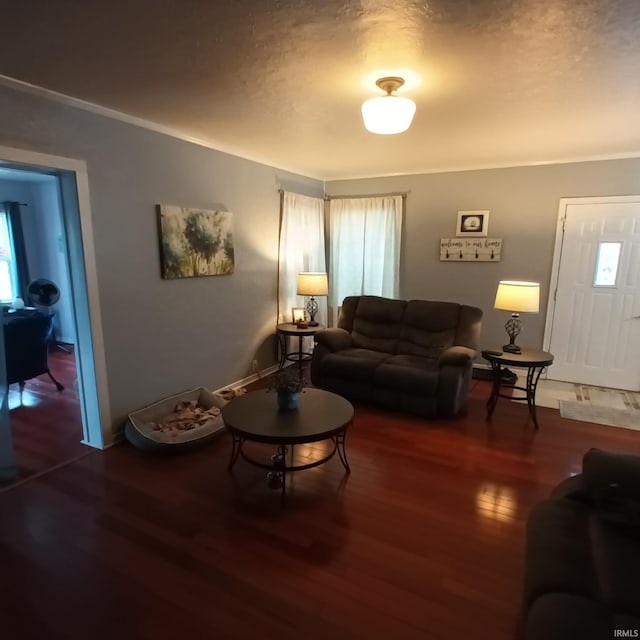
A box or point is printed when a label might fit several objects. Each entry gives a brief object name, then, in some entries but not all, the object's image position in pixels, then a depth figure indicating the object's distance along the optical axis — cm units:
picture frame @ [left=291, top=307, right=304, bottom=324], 495
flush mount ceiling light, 223
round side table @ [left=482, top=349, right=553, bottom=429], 337
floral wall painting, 334
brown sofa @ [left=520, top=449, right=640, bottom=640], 112
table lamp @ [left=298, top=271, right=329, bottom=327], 464
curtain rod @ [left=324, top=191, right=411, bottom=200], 515
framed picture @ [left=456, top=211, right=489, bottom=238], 474
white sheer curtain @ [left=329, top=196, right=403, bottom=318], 525
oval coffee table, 231
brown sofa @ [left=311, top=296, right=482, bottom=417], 356
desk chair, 370
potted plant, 260
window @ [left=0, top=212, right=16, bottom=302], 572
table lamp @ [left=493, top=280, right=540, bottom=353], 342
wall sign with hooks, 472
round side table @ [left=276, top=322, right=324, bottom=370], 445
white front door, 414
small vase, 261
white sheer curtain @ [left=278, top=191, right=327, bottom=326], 481
